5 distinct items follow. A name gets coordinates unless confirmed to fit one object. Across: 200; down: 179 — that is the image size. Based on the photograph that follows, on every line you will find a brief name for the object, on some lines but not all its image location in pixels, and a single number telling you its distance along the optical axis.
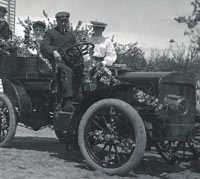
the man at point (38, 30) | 8.49
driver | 6.47
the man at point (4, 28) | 8.21
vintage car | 5.53
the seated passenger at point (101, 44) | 7.29
